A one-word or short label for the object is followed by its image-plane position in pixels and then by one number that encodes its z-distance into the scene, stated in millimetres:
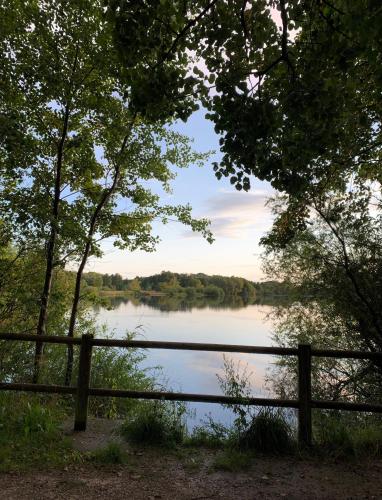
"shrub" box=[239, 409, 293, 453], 5012
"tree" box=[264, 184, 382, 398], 9820
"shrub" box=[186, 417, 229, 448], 5227
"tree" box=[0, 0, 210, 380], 7285
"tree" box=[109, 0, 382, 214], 4354
